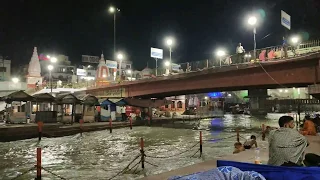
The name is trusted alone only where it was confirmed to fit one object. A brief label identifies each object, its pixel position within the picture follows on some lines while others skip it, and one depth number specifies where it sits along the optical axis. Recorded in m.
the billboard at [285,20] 23.70
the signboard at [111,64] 55.75
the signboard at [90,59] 113.88
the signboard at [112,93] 45.54
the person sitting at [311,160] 6.49
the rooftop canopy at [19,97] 33.09
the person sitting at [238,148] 12.92
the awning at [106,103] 41.53
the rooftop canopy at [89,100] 38.19
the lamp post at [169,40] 37.28
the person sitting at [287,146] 6.38
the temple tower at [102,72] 62.13
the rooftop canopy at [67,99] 35.78
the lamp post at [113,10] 54.28
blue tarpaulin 4.26
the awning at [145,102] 45.31
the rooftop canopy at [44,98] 35.22
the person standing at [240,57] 28.07
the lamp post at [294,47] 23.92
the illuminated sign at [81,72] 73.00
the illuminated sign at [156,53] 40.47
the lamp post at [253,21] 25.88
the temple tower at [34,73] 65.62
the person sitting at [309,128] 19.97
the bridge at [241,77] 23.25
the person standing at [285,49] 24.38
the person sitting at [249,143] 14.38
